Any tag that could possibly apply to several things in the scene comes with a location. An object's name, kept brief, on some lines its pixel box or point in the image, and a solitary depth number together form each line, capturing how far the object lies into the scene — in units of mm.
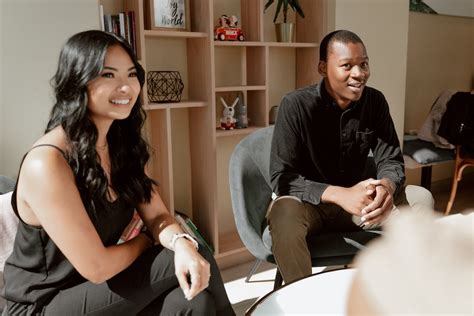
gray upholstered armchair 1760
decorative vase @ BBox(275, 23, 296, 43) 2824
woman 1201
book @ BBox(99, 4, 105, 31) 2123
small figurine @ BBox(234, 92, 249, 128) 2736
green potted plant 2791
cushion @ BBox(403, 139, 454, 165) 3273
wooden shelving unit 2477
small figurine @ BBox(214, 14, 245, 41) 2584
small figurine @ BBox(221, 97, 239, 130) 2682
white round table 1111
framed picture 2389
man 1789
